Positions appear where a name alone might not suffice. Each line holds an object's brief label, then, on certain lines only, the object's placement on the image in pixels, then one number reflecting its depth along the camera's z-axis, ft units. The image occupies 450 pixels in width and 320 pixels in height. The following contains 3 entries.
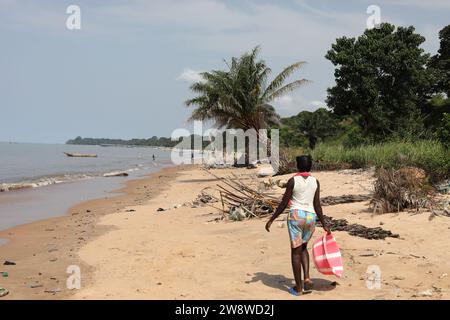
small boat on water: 264.72
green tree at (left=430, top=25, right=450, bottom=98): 105.81
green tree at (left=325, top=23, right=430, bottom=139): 96.12
